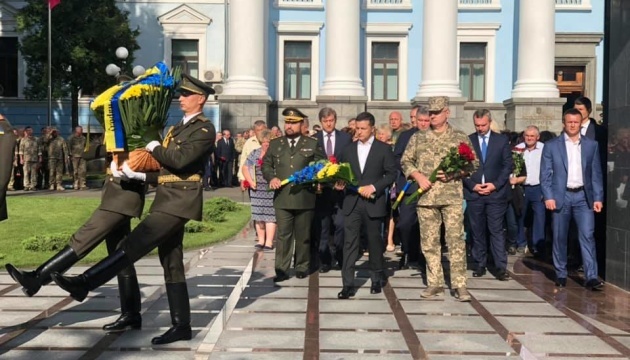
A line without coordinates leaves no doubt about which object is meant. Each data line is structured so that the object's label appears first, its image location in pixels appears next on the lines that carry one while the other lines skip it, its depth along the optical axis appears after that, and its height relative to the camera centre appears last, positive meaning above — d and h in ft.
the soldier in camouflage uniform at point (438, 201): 28.19 -1.78
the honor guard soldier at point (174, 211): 20.49 -1.64
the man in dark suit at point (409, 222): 33.81 -3.09
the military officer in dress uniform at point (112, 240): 20.93 -2.52
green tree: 99.04 +12.32
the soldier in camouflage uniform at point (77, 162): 78.33 -1.63
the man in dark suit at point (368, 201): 28.96 -1.87
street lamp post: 61.95 +6.75
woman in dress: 40.40 -2.47
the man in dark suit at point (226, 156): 84.64 -0.96
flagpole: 89.37 +10.23
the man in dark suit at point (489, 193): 33.37 -1.62
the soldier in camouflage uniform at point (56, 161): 77.51 -1.53
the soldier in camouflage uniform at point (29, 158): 76.54 -1.31
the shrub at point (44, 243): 37.47 -4.48
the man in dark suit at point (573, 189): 30.60 -1.44
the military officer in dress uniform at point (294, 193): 31.91 -1.76
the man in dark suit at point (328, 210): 34.32 -2.63
